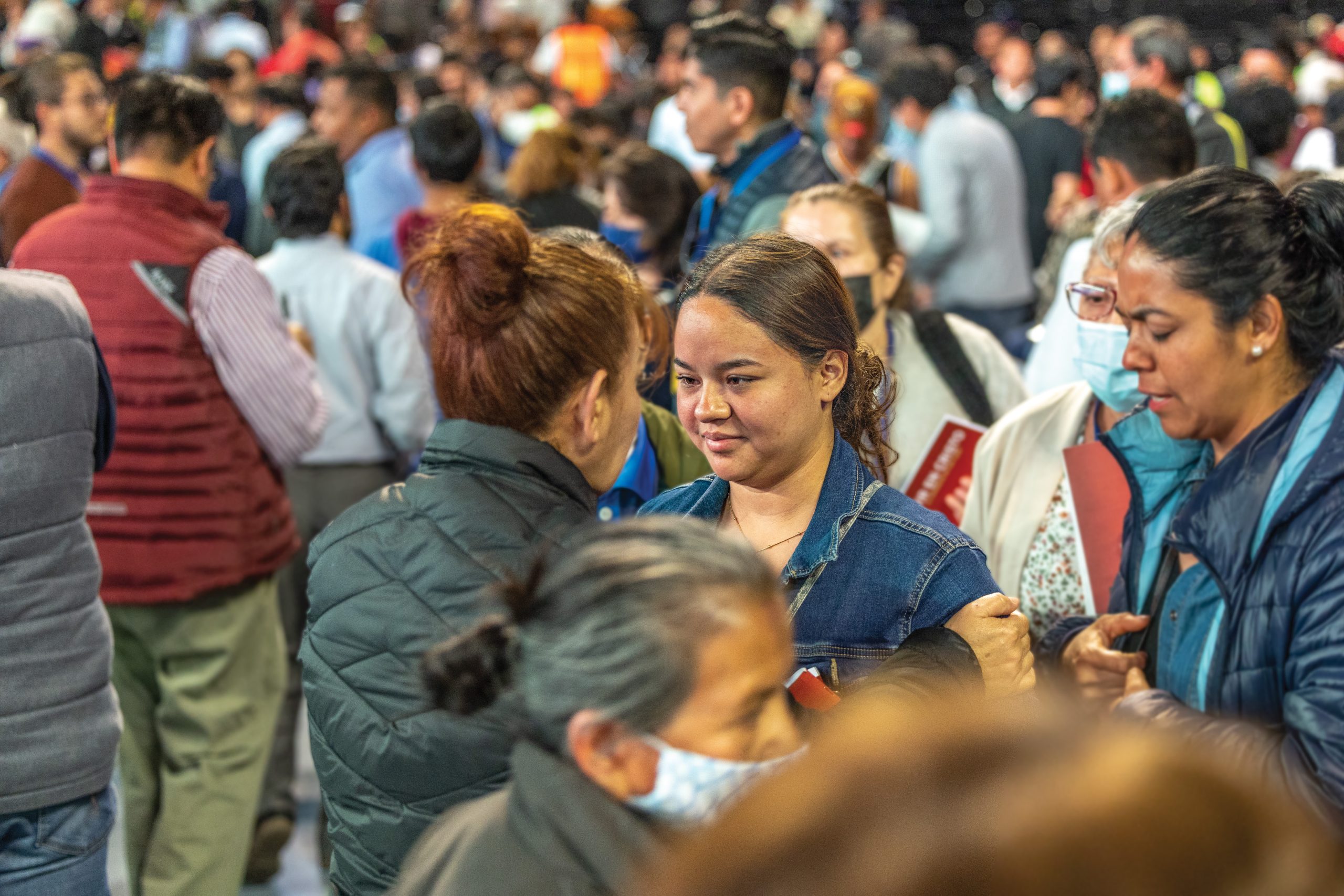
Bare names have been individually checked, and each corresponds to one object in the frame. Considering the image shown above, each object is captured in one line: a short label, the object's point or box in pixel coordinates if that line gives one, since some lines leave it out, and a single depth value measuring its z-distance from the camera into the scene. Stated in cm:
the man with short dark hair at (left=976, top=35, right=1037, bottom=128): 1711
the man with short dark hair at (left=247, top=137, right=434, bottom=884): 762
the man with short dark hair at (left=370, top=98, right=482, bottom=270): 927
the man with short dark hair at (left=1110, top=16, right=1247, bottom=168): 1021
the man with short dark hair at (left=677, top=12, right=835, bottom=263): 796
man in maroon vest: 618
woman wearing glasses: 487
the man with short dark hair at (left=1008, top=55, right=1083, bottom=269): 1396
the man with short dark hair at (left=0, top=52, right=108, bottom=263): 909
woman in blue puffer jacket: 338
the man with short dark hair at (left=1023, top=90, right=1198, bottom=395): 777
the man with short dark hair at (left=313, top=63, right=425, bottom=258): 1128
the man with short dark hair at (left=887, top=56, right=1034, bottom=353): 1218
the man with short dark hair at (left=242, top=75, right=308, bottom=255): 1359
